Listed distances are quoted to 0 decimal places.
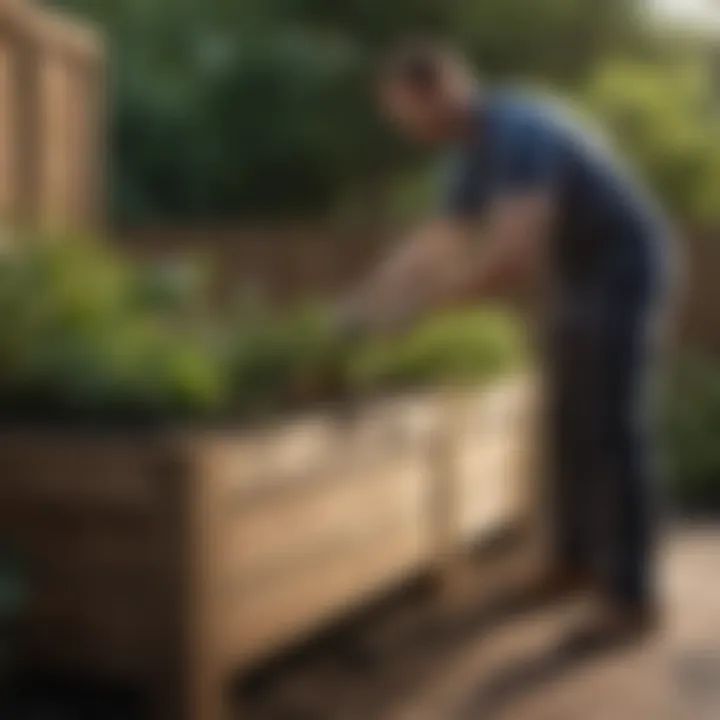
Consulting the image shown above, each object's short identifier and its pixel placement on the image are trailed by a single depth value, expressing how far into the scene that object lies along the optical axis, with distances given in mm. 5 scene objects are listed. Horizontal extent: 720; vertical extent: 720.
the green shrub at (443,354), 3718
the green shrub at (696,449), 6215
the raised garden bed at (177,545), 2688
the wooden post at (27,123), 4662
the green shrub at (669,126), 6925
